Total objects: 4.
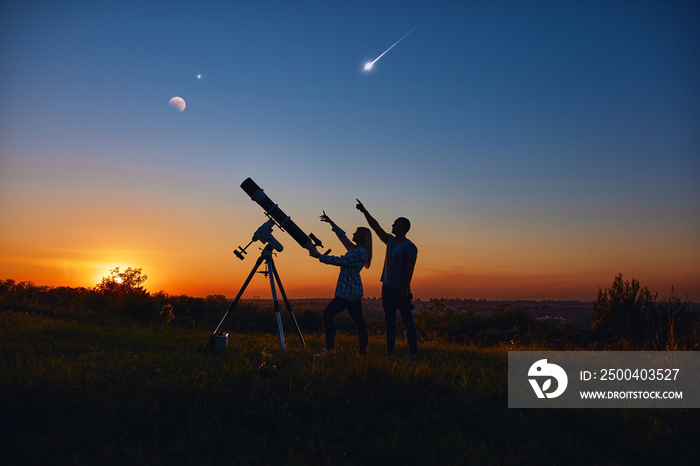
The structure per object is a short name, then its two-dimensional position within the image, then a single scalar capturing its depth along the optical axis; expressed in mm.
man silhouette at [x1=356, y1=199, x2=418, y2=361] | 7832
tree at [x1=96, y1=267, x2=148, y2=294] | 21281
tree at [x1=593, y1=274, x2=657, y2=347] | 20031
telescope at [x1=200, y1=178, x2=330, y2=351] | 7730
